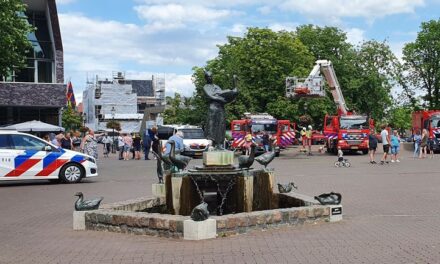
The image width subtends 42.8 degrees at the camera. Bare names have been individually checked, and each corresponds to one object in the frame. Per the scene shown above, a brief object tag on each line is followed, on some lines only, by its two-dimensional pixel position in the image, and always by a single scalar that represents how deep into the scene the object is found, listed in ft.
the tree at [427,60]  199.31
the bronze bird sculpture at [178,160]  36.01
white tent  103.70
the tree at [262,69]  170.71
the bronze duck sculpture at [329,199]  32.01
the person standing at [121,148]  113.15
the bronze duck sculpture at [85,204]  31.27
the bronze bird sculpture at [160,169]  46.91
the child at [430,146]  112.27
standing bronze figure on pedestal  36.22
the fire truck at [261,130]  119.55
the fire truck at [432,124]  116.67
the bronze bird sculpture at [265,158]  36.78
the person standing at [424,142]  98.71
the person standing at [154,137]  90.95
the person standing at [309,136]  121.46
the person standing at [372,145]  87.99
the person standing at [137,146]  112.57
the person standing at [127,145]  110.18
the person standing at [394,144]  88.43
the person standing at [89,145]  77.36
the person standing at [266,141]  113.60
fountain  28.60
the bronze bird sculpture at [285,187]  37.86
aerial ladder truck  111.45
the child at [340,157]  79.49
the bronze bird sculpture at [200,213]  26.61
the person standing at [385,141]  85.29
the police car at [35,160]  58.18
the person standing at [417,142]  107.89
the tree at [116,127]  232.53
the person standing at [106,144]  134.73
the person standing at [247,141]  111.04
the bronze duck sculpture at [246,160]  35.12
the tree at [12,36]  70.38
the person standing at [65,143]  77.77
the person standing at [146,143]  106.10
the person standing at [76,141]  84.84
